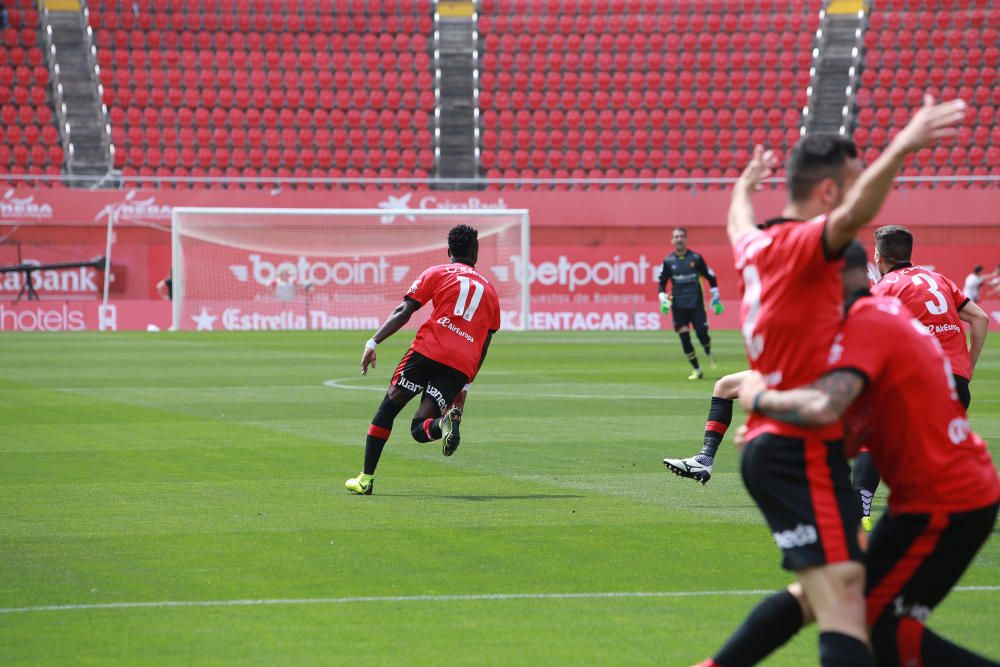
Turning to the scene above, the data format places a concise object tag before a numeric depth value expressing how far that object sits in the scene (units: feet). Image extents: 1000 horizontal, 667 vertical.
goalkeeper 155.74
